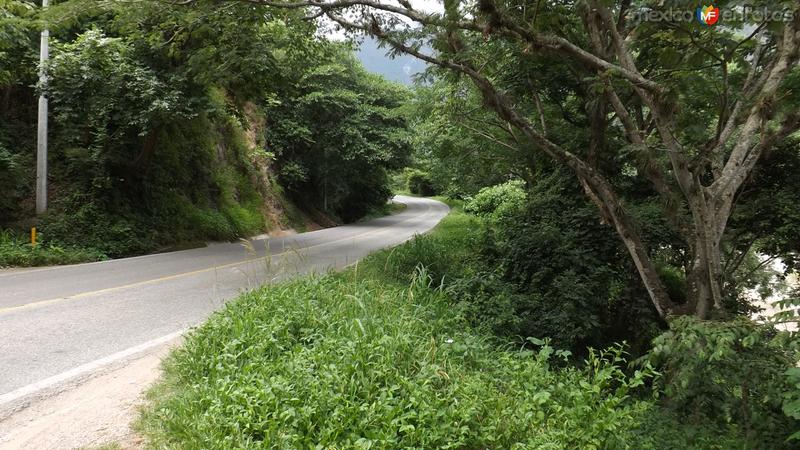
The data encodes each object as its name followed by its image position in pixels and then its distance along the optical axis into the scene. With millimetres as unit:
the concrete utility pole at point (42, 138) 11359
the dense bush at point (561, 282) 6742
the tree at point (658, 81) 4961
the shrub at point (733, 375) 3635
